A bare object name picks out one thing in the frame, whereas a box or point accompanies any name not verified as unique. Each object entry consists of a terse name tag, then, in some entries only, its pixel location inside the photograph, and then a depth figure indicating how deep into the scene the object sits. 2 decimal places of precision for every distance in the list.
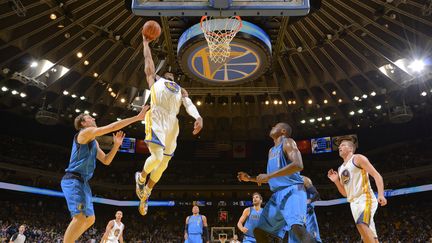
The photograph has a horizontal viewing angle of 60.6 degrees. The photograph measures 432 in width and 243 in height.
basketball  5.72
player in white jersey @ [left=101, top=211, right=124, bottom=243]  10.45
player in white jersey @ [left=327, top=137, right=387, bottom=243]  5.46
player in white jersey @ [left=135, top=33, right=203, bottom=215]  5.54
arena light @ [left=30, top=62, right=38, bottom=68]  17.61
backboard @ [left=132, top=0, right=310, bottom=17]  7.57
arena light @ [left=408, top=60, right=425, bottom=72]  17.02
